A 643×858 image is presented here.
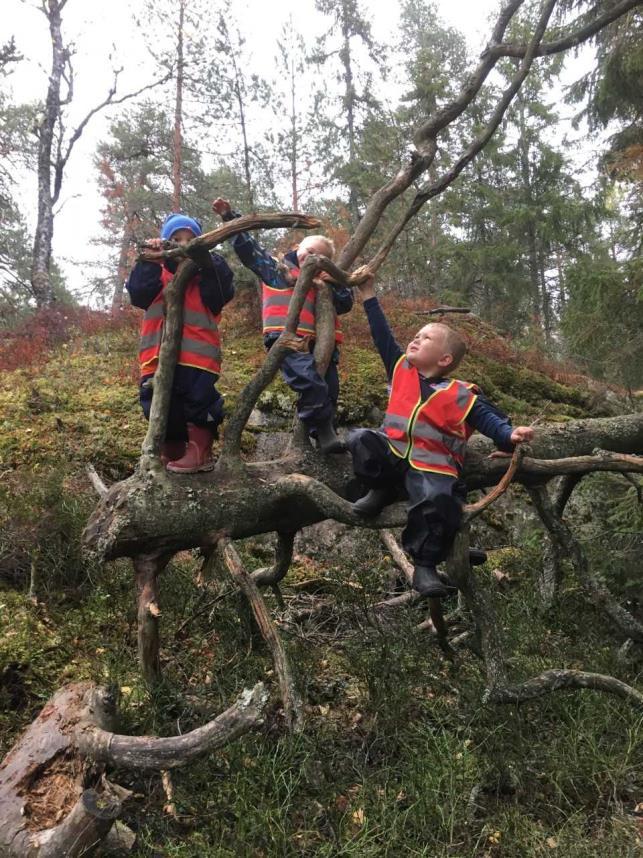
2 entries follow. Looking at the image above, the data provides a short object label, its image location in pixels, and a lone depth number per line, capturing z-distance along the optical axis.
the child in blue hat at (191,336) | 3.20
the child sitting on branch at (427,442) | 2.86
